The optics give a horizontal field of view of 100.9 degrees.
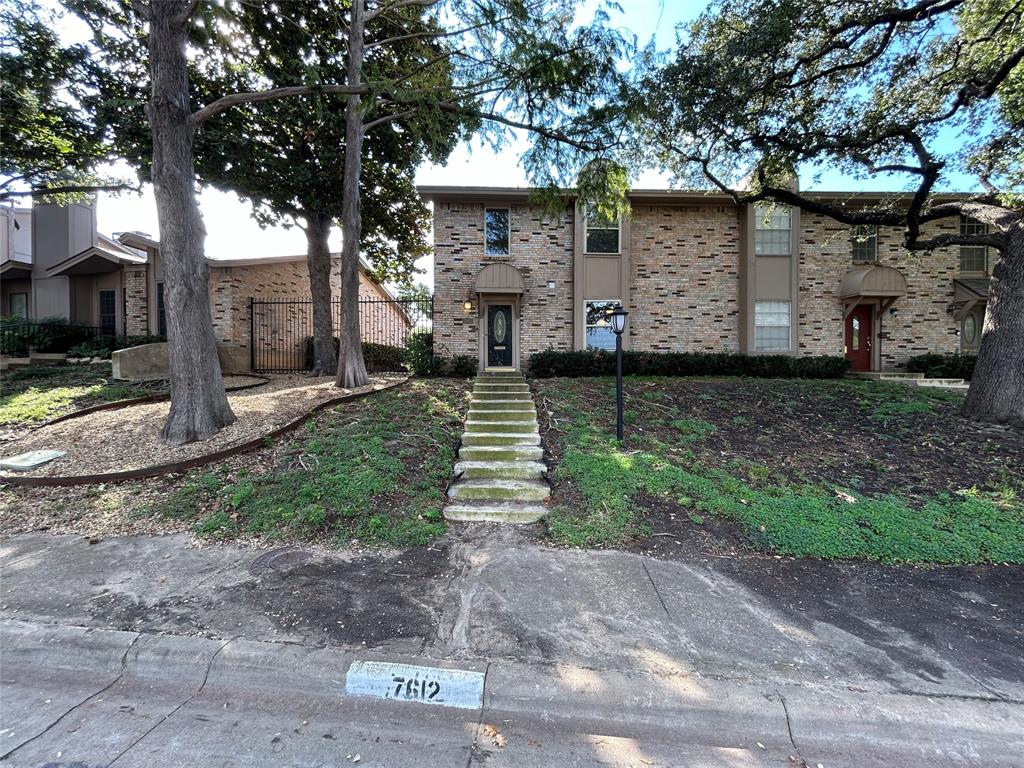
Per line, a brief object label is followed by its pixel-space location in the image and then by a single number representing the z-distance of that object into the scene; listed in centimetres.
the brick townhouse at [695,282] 1210
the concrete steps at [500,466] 488
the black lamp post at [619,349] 647
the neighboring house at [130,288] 1427
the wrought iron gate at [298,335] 1356
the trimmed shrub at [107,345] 1385
